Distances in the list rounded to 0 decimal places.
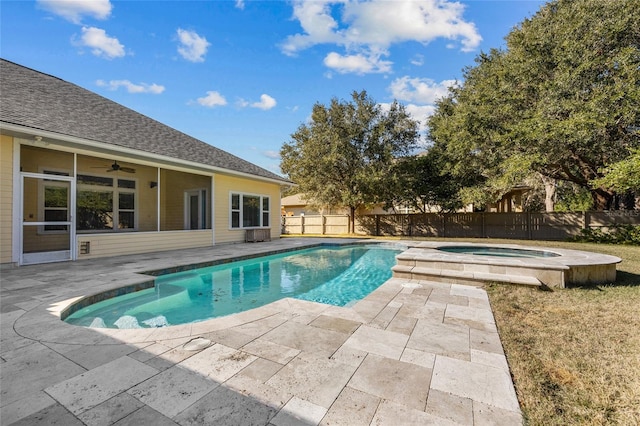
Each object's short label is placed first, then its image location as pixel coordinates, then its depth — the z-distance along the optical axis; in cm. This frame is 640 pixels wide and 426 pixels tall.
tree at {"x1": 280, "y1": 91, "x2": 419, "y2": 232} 1603
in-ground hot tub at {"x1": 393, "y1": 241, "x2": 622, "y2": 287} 528
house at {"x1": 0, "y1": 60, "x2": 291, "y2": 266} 646
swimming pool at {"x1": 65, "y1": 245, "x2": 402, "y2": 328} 440
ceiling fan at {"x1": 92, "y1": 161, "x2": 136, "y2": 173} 996
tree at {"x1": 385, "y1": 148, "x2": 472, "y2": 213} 1545
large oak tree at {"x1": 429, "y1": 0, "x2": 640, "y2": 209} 976
